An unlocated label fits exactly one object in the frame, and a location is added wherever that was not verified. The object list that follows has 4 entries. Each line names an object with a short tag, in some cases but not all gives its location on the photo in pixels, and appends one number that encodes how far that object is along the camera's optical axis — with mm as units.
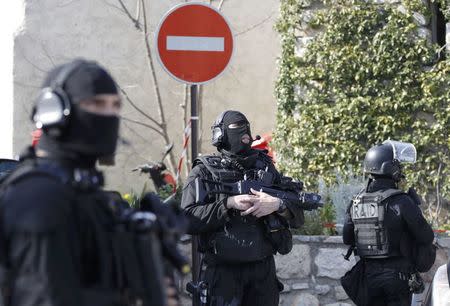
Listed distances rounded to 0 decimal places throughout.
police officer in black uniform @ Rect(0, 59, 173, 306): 6223
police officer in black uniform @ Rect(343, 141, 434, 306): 15187
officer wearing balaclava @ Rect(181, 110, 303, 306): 13625
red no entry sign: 14297
